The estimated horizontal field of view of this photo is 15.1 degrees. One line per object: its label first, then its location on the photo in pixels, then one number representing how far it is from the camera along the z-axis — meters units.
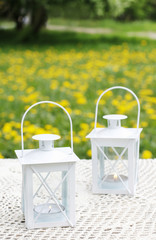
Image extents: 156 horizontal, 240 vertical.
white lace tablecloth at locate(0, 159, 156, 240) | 0.88
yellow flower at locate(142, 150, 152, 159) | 1.61
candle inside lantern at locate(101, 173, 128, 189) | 1.05
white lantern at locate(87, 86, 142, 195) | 1.03
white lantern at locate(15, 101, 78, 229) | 0.90
